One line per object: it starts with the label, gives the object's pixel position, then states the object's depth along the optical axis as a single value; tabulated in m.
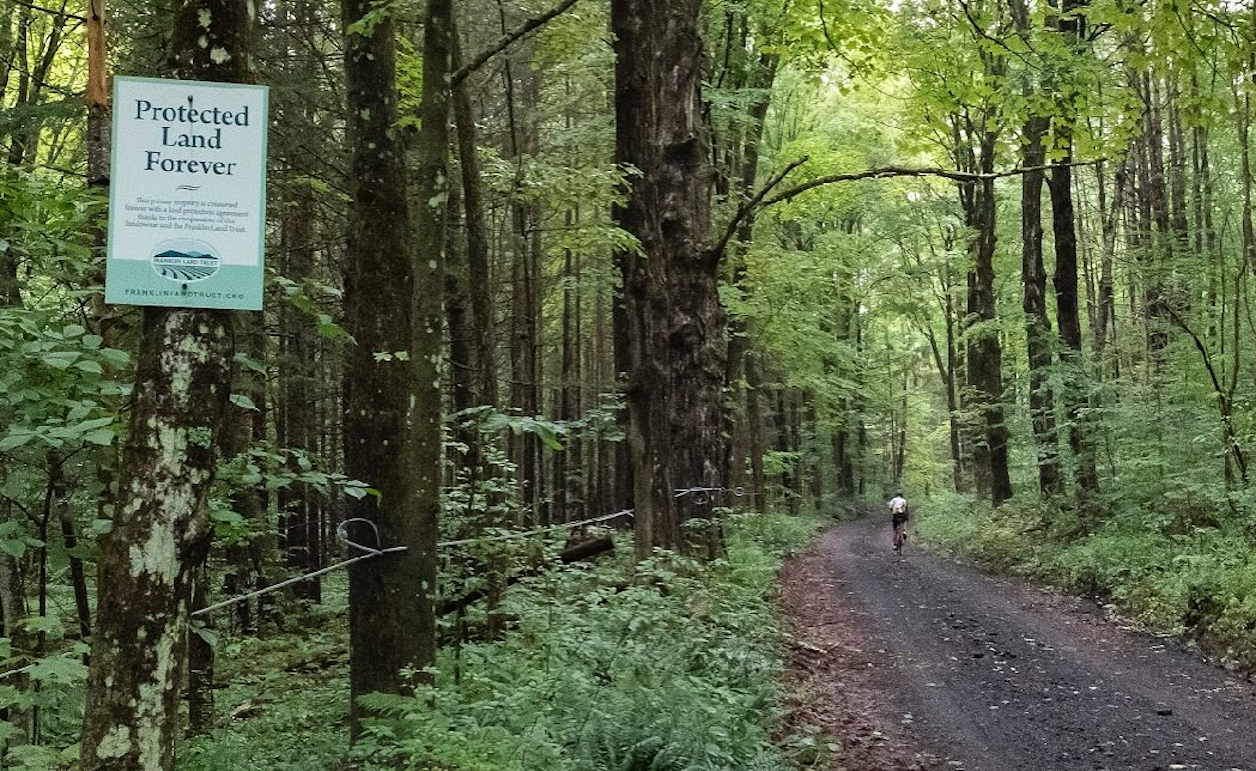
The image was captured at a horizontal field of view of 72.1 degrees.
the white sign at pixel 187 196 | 3.19
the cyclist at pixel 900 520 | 22.83
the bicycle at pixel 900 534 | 22.83
